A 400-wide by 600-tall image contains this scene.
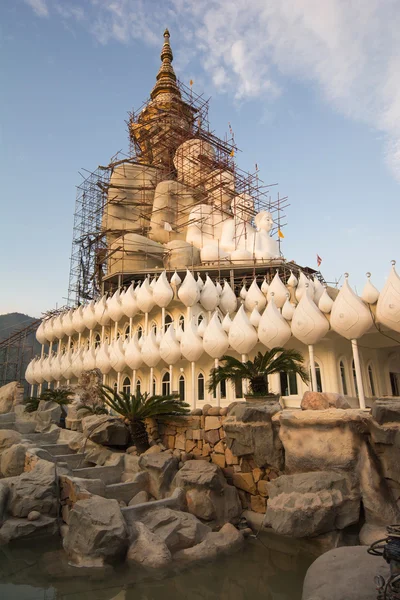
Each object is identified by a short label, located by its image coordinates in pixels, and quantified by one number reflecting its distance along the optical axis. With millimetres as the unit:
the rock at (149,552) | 9391
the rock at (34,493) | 11656
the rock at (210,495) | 11672
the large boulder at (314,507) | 9578
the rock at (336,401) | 11555
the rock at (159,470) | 12922
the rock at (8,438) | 16062
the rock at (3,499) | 11523
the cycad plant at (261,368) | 13789
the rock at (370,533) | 9444
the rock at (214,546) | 9828
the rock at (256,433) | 11625
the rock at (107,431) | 15562
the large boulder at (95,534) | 9477
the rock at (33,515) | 11414
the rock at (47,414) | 20261
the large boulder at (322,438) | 10109
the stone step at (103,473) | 13773
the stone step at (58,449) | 16688
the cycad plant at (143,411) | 15109
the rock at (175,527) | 10234
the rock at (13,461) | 14531
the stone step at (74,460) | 15320
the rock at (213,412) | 13797
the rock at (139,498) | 12573
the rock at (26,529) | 10961
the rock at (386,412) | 9742
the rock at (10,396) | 26625
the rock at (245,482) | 12448
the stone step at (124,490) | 12620
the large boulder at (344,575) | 5375
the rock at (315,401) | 11250
